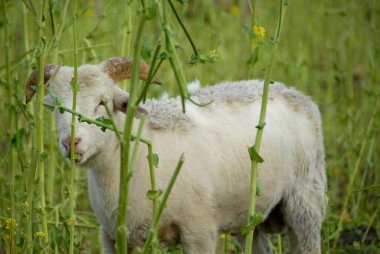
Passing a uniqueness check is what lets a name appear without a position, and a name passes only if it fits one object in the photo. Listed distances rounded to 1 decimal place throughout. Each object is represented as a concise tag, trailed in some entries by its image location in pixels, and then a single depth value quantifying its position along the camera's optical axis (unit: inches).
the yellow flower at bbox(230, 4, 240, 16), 681.2
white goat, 300.0
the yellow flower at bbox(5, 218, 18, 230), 283.4
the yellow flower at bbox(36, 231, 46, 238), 276.5
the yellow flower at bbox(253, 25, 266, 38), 335.8
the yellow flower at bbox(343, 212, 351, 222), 425.5
